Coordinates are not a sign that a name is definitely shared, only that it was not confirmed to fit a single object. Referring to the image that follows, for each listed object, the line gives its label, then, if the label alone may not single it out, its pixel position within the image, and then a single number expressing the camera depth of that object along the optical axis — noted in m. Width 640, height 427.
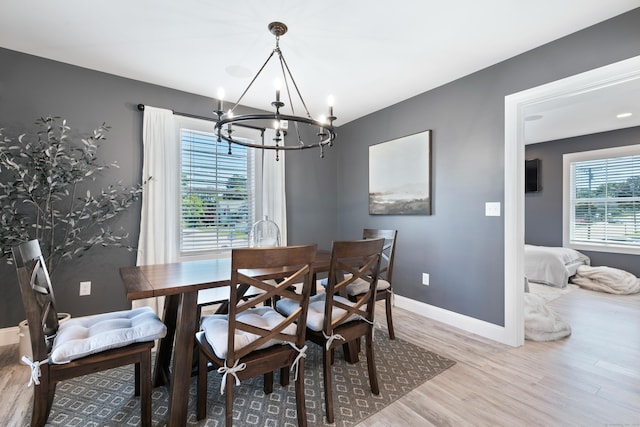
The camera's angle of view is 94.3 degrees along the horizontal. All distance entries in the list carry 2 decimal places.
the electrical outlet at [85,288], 2.75
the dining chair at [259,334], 1.32
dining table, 1.49
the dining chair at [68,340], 1.31
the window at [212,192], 3.32
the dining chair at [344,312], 1.59
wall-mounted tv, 5.75
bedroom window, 4.88
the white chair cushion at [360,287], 2.52
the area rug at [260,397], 1.63
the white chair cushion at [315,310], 1.72
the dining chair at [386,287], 2.53
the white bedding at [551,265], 4.45
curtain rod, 2.99
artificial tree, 2.27
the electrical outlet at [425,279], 3.28
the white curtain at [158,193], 2.98
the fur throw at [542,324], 2.67
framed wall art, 3.30
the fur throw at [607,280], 4.18
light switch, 2.67
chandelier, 1.79
